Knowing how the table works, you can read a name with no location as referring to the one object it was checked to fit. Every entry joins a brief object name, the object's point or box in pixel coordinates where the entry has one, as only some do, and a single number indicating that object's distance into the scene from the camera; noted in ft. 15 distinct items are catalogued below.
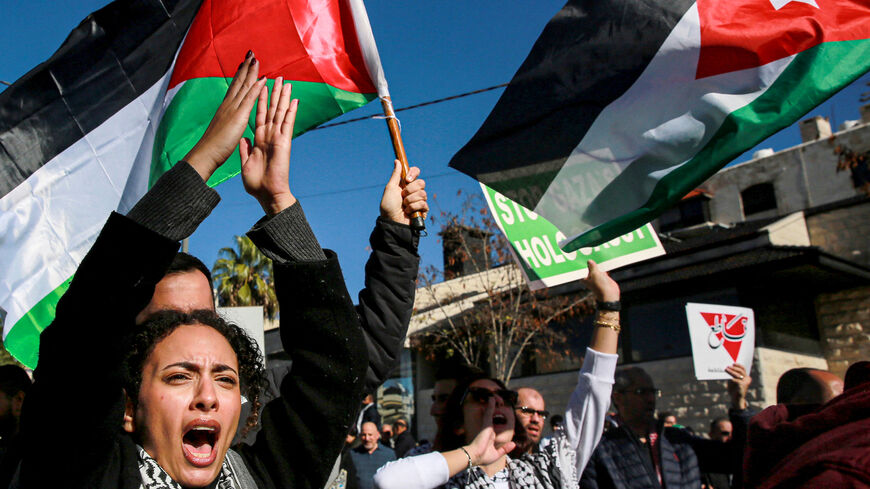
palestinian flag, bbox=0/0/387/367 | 10.90
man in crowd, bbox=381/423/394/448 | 38.05
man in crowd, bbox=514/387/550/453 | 14.80
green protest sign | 13.15
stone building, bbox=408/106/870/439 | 45.44
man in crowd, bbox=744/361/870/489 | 3.66
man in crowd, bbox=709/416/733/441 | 30.69
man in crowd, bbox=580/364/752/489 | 13.78
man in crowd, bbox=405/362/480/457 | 13.43
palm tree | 93.04
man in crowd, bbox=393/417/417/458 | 27.72
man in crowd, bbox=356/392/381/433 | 27.71
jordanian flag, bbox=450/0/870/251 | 10.34
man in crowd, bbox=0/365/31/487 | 13.62
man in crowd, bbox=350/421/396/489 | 23.65
